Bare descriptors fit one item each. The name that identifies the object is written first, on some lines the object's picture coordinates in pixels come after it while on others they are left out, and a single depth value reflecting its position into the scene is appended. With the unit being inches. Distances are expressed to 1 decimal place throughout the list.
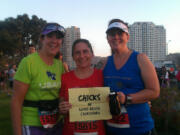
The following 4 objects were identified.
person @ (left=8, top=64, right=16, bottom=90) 566.3
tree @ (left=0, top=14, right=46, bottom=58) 1385.3
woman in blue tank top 87.7
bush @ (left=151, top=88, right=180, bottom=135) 228.1
